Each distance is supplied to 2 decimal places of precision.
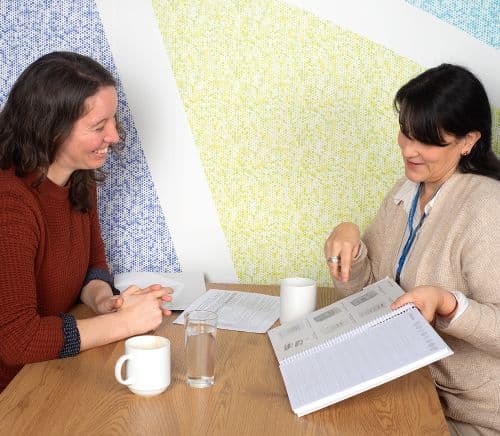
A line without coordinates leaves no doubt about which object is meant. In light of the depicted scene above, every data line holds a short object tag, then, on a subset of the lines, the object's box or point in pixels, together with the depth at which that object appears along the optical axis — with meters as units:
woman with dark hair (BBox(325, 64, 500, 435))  1.19
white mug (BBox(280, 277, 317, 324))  1.38
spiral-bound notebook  0.99
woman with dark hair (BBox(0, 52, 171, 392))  1.22
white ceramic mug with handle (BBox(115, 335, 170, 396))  1.04
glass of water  1.11
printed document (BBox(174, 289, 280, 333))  1.41
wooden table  0.97
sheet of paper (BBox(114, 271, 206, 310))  1.63
